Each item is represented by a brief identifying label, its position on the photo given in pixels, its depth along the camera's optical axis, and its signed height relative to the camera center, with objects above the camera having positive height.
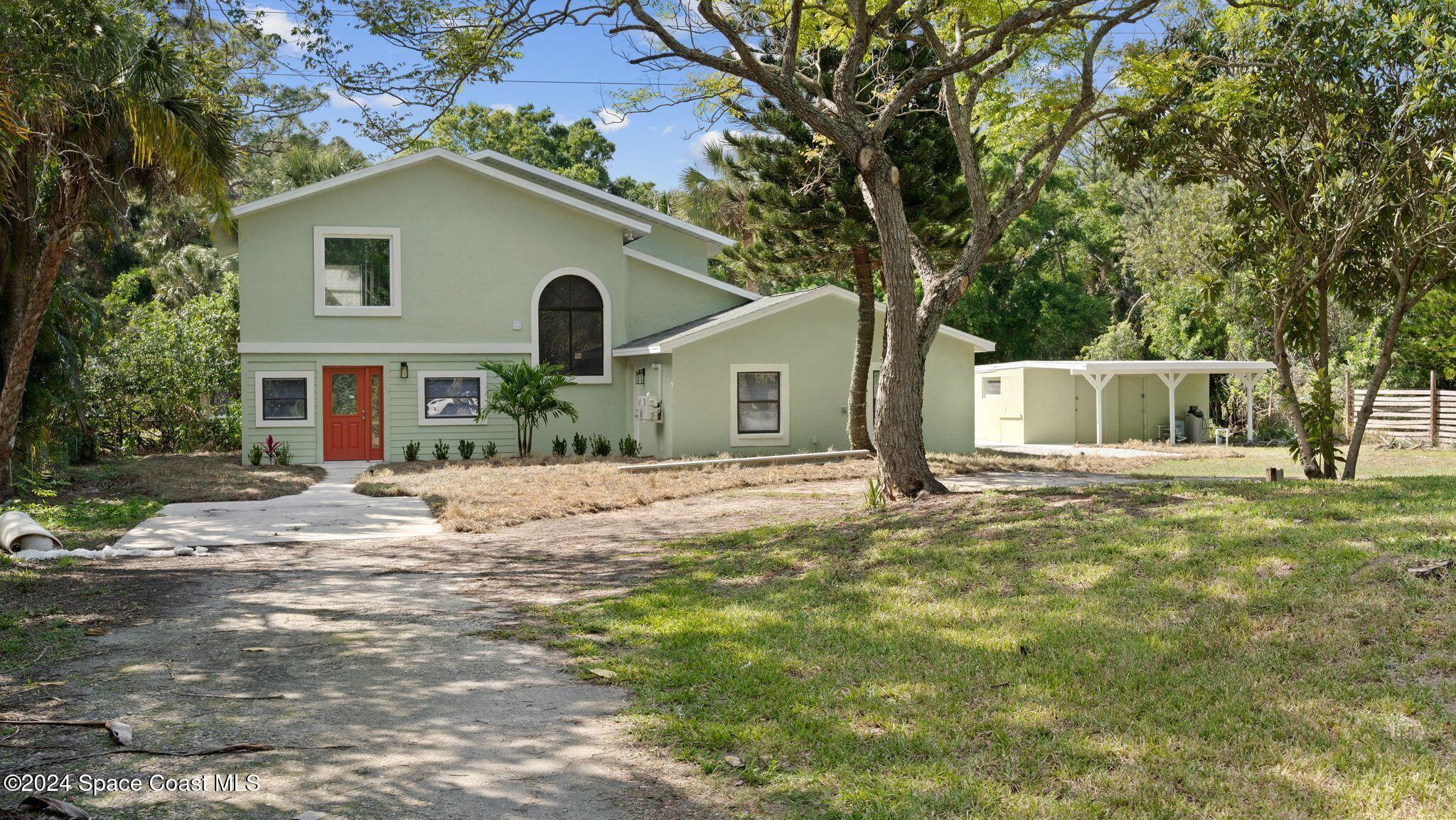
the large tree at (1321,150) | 10.79 +3.08
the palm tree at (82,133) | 9.48 +3.57
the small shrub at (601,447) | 23.50 -0.51
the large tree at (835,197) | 19.34 +4.40
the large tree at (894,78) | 10.99 +4.10
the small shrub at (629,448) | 23.23 -0.52
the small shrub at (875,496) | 11.43 -0.83
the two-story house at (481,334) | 22.45 +2.10
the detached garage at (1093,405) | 30.41 +0.46
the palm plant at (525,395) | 21.86 +0.67
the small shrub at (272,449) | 22.25 -0.46
